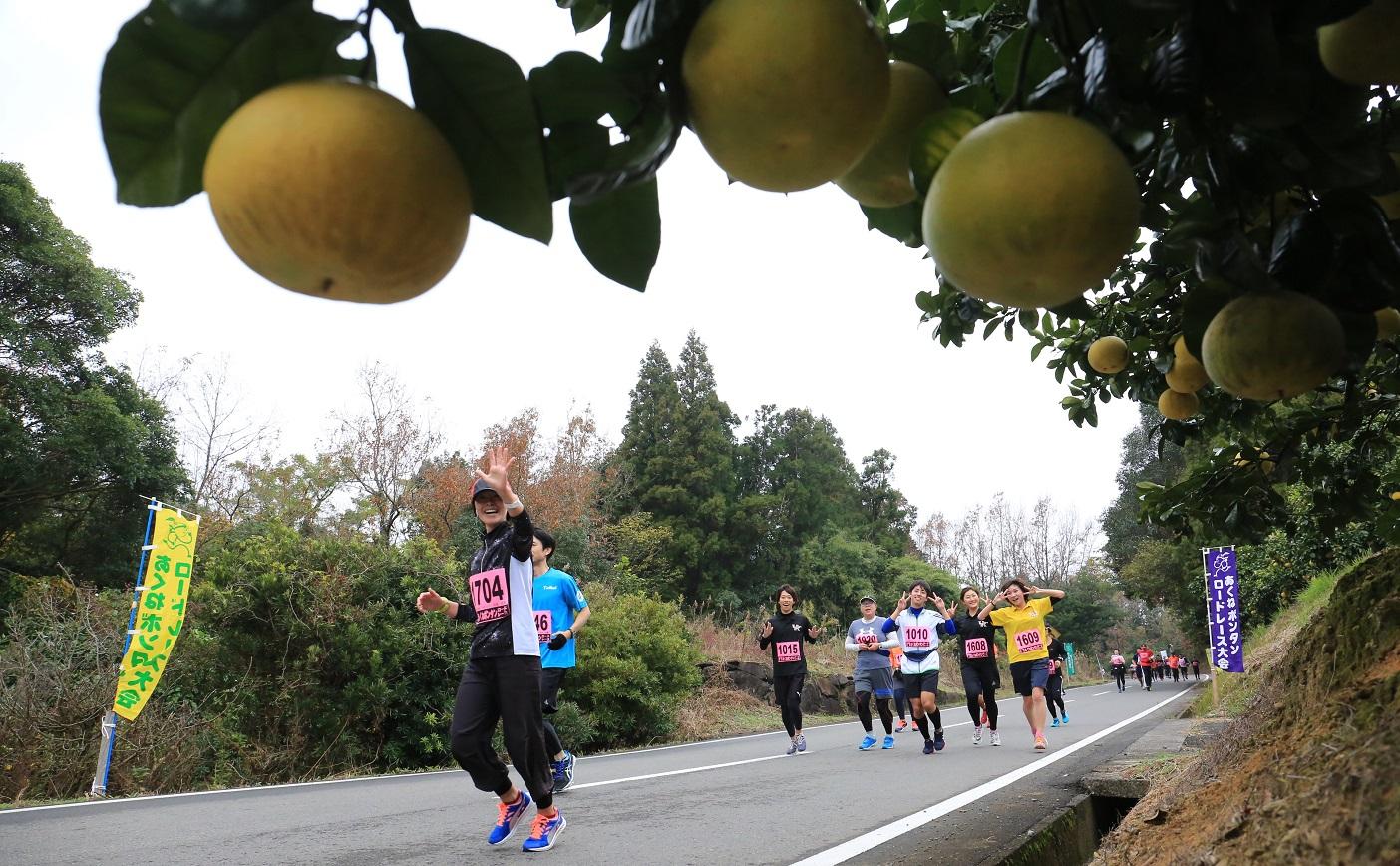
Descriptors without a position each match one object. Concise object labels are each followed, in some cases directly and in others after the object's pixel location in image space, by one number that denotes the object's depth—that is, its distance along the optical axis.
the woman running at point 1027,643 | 8.88
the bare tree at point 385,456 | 23.94
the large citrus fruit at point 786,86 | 0.60
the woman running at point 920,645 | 9.67
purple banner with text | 11.31
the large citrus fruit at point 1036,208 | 0.58
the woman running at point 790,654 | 9.80
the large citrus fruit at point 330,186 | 0.50
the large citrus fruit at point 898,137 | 0.81
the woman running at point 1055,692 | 14.27
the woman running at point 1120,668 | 38.06
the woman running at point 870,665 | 10.02
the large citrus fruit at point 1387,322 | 1.35
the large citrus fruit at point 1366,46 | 0.74
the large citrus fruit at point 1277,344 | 0.85
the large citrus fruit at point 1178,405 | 1.98
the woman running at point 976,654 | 9.42
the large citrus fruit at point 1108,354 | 2.43
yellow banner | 7.68
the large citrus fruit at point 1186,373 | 1.56
